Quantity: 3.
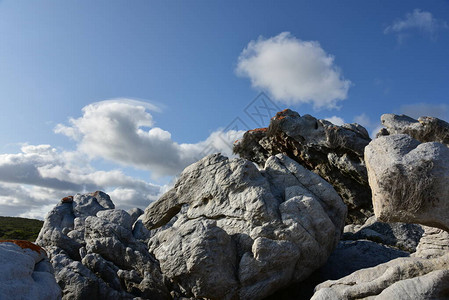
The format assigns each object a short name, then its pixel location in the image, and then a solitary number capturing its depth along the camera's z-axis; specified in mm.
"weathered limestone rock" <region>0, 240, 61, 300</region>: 11031
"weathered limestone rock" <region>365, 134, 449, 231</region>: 9102
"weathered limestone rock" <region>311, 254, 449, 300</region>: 8914
